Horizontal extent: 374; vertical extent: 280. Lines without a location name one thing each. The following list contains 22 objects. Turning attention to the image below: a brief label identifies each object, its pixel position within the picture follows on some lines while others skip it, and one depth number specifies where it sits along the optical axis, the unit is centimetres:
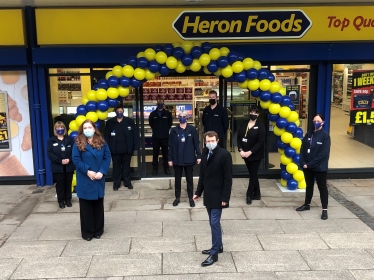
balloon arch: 754
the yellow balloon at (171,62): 751
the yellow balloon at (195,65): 755
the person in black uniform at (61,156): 705
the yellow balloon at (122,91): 764
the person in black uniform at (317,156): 656
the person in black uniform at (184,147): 715
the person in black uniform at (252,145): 730
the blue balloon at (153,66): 751
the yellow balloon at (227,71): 759
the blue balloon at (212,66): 759
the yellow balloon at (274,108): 772
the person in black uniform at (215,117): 848
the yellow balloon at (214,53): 752
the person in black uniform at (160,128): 909
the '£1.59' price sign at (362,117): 928
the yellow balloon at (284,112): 773
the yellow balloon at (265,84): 765
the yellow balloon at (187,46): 756
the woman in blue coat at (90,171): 571
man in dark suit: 502
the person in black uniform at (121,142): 821
